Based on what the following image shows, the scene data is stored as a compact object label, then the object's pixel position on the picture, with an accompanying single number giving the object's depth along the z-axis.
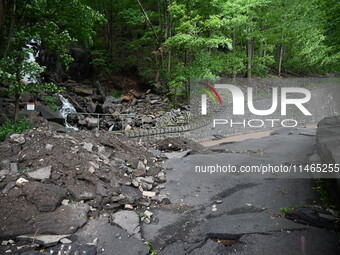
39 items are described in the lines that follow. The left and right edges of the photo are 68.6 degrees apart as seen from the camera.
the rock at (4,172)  5.57
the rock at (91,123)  13.35
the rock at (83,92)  17.47
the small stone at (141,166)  7.35
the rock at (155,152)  9.14
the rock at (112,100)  16.86
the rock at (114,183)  6.03
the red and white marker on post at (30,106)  9.20
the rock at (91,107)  15.28
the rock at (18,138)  6.85
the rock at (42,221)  4.33
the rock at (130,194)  5.67
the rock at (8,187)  5.10
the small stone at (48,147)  6.39
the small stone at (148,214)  5.20
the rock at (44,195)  4.85
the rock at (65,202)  5.11
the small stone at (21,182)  5.26
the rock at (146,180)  6.68
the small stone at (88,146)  7.15
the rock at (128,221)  4.56
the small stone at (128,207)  5.41
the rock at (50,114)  11.96
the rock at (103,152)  7.29
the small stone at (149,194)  6.10
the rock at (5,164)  5.81
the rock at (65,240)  4.11
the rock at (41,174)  5.50
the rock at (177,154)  9.29
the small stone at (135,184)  6.31
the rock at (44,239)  4.04
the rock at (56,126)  11.23
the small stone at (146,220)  4.97
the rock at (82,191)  5.39
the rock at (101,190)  5.62
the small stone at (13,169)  5.67
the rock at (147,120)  14.65
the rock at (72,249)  3.89
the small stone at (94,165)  6.34
